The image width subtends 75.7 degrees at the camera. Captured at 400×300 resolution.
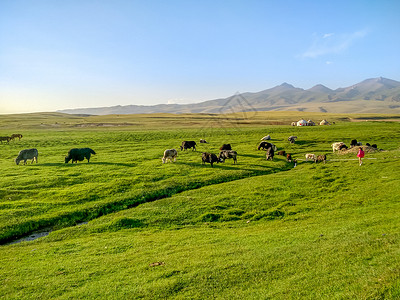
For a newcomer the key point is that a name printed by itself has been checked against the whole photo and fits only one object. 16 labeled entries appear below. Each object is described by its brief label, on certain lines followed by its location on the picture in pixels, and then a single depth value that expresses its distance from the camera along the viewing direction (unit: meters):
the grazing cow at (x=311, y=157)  30.52
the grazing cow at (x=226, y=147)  37.06
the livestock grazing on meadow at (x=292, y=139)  43.88
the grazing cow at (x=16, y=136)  57.05
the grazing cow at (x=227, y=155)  30.94
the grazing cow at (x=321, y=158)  29.37
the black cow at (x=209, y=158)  30.06
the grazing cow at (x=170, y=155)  32.00
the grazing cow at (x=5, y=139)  54.50
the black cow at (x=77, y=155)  33.75
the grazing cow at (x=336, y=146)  35.62
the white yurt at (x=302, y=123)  84.19
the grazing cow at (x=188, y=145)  40.28
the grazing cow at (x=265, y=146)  37.84
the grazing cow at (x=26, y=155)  33.21
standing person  26.58
